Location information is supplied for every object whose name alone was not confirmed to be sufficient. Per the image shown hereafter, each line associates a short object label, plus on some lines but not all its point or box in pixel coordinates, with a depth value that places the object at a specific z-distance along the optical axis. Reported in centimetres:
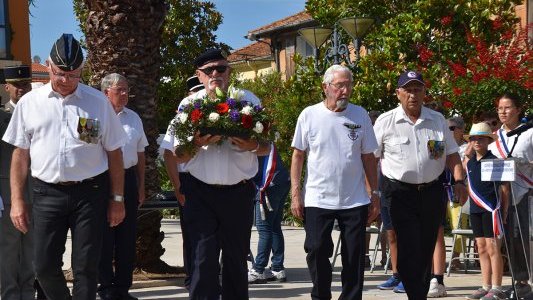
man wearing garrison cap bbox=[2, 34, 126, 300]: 721
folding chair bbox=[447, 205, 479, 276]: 1258
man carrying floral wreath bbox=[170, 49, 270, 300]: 766
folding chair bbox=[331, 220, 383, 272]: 1300
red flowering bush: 1662
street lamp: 1748
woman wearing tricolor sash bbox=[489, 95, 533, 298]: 870
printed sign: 873
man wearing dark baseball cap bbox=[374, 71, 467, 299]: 891
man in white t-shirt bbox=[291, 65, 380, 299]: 840
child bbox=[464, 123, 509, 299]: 1013
